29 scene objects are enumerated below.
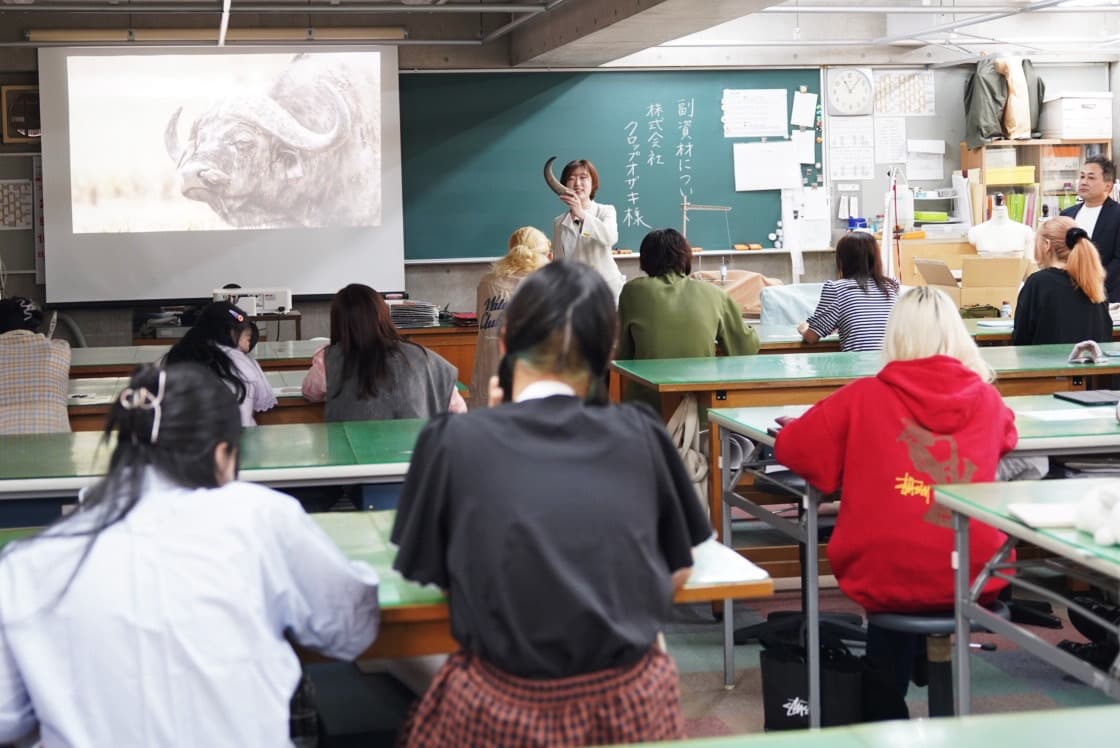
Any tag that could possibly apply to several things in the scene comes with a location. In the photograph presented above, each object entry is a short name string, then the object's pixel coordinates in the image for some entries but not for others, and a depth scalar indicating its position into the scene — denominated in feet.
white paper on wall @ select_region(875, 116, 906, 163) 32.89
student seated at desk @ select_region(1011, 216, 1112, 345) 17.72
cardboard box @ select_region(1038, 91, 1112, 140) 32.45
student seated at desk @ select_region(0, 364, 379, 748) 5.77
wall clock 32.53
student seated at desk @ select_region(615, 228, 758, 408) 16.90
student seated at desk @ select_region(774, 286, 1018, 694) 9.76
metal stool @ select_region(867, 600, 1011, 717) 9.55
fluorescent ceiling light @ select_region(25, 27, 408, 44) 29.04
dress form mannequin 28.63
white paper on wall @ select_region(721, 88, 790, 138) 32.04
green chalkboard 30.94
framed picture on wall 29.14
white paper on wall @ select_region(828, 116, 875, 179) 32.63
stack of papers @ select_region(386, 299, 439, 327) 26.58
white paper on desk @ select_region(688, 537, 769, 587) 7.39
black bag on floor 10.49
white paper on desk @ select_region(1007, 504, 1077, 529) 8.28
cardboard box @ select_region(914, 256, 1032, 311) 24.14
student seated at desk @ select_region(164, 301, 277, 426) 13.98
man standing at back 22.72
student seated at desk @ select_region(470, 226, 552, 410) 19.44
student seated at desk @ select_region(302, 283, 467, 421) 13.57
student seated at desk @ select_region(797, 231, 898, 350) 18.02
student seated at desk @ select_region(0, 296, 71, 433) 15.08
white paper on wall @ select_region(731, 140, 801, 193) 32.19
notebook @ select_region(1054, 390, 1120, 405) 13.28
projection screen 29.32
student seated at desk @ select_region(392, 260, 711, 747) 5.86
